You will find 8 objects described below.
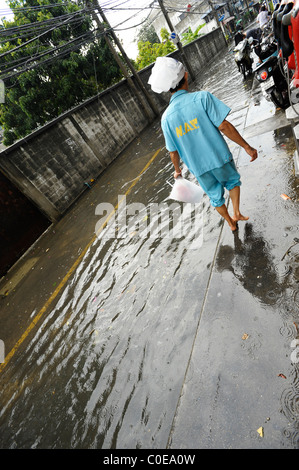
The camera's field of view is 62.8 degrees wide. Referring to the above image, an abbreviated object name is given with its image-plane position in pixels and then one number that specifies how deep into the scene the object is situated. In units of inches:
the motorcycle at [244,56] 346.9
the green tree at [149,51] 883.4
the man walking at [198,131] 93.0
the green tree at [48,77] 486.0
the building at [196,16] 1475.1
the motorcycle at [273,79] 187.8
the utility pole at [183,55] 690.8
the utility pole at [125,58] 448.0
